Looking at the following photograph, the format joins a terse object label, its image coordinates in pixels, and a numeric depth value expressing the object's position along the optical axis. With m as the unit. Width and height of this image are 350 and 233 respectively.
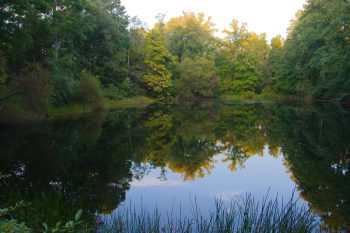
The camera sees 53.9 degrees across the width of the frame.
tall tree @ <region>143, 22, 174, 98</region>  49.59
